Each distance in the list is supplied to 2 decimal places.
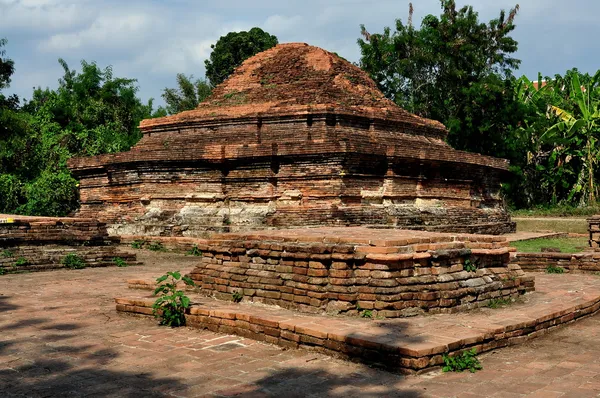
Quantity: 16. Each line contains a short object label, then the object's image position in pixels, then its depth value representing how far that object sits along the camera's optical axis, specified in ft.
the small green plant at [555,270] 27.40
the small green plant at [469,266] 17.60
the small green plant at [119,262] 31.63
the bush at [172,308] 16.86
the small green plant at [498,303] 17.62
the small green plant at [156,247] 37.11
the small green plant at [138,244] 38.11
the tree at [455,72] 76.13
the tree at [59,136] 63.26
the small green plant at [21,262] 28.91
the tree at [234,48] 111.24
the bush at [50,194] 63.00
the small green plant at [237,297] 17.85
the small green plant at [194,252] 35.31
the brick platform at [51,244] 29.43
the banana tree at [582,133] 74.33
